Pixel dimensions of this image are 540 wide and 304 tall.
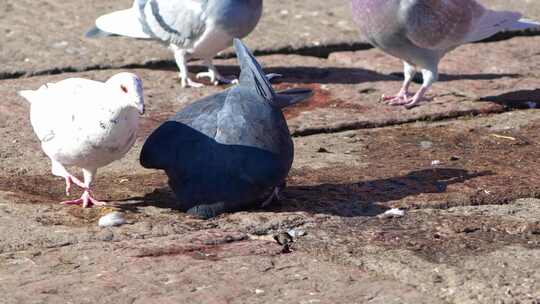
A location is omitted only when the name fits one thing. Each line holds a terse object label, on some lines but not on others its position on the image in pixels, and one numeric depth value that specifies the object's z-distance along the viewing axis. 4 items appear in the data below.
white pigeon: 7.80
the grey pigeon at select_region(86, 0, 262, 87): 11.96
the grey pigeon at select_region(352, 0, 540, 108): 11.50
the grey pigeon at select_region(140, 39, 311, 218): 7.85
